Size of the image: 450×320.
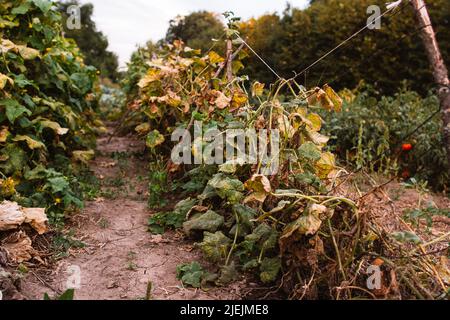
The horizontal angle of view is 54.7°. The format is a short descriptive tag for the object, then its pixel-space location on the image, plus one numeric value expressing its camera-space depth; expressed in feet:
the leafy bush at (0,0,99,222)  9.20
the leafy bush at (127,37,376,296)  6.48
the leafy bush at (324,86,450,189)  13.96
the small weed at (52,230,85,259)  7.96
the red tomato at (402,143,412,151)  13.75
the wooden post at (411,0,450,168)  10.00
